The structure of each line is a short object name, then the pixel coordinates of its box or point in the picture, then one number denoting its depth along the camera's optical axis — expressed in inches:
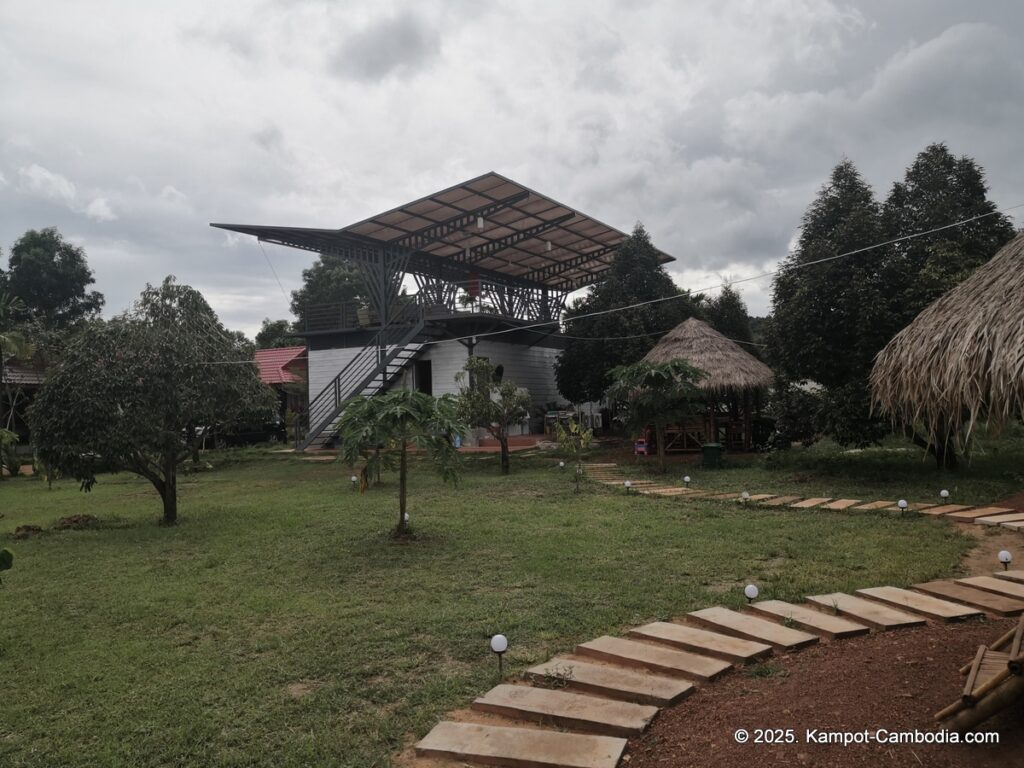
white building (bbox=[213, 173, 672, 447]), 727.7
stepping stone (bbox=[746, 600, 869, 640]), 148.3
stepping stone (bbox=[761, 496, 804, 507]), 344.5
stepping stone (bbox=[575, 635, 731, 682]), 130.3
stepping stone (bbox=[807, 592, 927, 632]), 151.1
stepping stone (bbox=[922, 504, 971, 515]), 296.7
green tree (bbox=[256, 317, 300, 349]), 1489.1
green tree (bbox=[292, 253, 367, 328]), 1593.3
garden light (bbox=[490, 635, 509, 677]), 131.3
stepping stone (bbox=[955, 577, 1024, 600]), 171.2
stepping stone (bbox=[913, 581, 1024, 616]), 159.2
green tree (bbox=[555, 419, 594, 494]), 560.7
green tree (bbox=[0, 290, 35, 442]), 641.0
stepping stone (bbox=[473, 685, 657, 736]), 111.8
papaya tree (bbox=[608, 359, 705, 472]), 496.7
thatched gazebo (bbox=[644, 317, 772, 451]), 585.6
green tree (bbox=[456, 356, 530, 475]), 531.2
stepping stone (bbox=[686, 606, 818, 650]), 143.3
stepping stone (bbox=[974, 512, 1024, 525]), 270.7
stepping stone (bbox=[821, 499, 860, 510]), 327.0
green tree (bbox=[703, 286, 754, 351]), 887.1
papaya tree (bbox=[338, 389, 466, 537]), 279.6
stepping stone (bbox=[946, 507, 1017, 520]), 284.7
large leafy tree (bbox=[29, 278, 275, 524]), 317.4
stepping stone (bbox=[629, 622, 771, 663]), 137.9
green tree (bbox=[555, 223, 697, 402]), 737.6
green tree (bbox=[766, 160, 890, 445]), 412.8
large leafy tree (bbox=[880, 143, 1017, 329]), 400.8
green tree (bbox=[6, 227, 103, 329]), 949.2
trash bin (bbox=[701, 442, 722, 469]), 534.1
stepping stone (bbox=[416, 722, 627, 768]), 101.7
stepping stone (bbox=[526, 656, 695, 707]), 121.1
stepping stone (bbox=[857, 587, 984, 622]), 155.9
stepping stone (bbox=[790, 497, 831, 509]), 333.8
